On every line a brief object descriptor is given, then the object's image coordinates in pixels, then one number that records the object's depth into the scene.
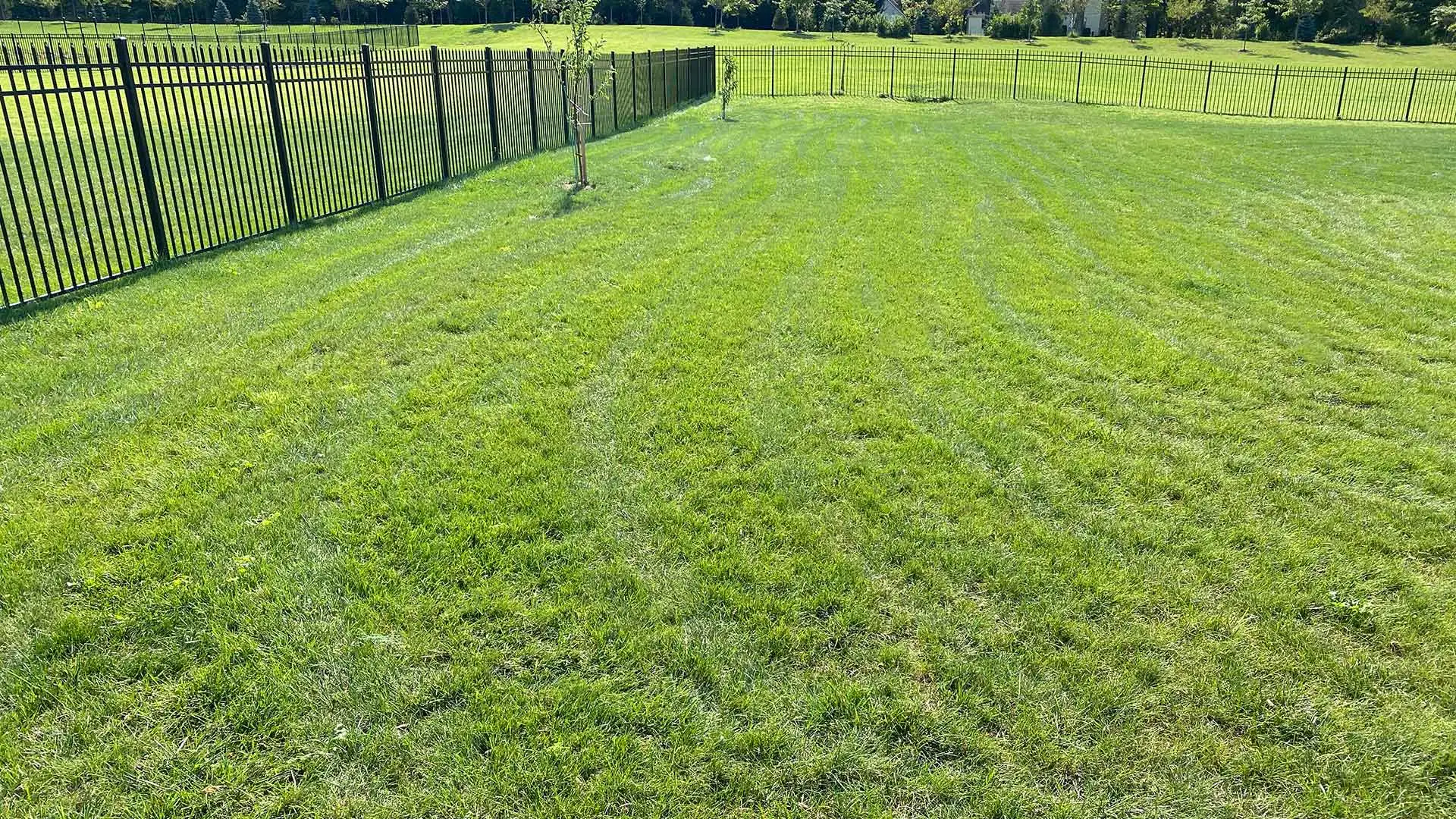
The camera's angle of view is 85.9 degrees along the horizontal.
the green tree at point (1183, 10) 53.94
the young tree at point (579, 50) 10.68
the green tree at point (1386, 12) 50.62
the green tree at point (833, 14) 60.66
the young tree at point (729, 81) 21.16
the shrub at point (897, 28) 59.25
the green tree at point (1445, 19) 48.06
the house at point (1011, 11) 61.88
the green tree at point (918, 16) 63.09
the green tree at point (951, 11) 60.28
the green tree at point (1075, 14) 56.75
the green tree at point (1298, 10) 51.88
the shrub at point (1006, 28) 56.34
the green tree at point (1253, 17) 52.69
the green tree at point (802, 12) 61.88
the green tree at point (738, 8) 64.38
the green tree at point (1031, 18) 56.03
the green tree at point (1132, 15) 56.72
